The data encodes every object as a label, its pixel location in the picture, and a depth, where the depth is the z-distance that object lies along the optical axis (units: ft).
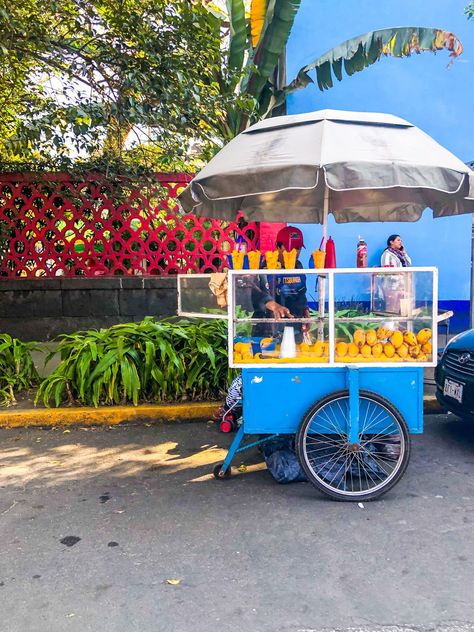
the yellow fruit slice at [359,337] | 11.81
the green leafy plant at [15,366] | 18.94
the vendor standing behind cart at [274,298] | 11.79
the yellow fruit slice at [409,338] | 11.77
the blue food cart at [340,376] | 11.46
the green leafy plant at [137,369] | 17.34
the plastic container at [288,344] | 11.97
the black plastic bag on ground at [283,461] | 12.32
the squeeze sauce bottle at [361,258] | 14.07
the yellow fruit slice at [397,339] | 11.78
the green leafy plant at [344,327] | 11.81
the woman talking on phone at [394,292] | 12.03
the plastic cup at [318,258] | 12.19
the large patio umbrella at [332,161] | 10.51
